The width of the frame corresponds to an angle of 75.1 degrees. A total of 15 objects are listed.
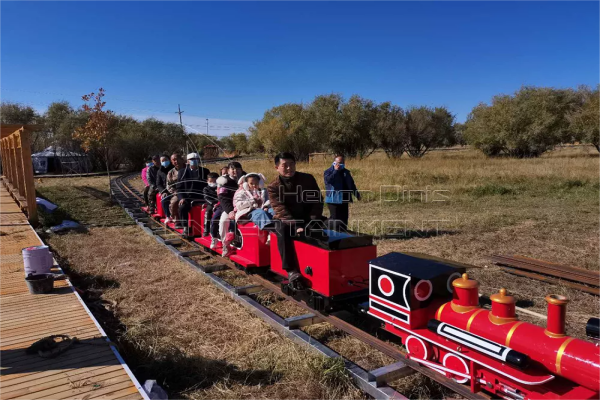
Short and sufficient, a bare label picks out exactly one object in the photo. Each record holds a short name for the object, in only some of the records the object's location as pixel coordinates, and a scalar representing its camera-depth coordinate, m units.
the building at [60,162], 30.17
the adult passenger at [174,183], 8.23
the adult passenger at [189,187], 7.85
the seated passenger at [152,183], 10.58
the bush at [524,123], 29.57
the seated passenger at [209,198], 6.78
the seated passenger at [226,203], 5.98
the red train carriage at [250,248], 5.16
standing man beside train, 7.42
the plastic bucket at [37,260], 5.09
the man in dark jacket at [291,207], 4.44
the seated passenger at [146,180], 11.70
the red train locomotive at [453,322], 2.29
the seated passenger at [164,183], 8.88
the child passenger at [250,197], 5.52
